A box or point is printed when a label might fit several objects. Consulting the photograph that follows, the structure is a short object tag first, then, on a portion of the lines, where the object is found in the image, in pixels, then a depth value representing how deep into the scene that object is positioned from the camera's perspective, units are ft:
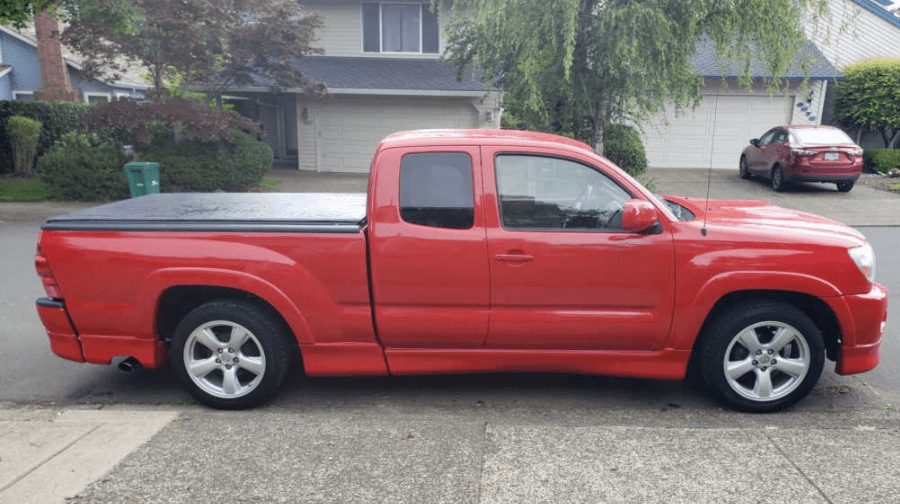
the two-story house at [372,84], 67.36
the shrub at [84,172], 50.34
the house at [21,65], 80.64
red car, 52.24
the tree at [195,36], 47.96
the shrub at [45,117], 62.75
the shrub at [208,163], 52.03
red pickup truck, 14.15
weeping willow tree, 34.22
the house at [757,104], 69.62
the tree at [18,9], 42.42
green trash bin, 45.96
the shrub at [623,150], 50.72
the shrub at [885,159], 65.98
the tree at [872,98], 67.36
